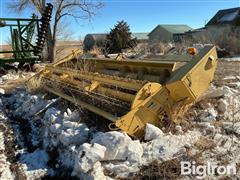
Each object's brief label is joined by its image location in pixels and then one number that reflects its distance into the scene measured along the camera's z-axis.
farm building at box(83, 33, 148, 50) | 20.94
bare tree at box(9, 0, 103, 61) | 12.61
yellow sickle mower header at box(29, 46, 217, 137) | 2.59
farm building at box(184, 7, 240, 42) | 19.84
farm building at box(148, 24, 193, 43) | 25.56
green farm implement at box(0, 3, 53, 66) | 7.22
